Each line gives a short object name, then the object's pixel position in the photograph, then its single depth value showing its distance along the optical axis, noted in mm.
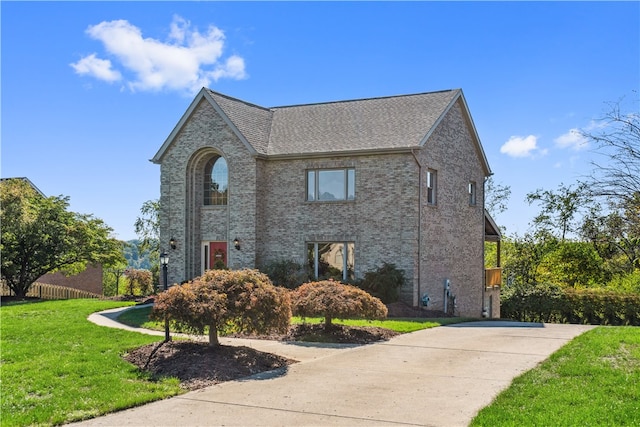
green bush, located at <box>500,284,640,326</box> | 23938
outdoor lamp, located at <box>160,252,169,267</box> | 17453
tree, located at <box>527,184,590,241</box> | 36688
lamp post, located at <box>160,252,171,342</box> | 17209
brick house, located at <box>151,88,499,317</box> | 23391
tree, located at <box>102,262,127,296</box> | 57697
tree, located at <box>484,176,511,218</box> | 48750
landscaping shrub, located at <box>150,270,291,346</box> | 11312
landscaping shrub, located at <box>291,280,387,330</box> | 14742
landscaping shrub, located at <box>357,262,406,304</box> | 22172
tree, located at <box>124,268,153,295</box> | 34875
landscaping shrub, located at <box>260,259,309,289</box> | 23453
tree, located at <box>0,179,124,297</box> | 26875
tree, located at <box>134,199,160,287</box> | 42000
